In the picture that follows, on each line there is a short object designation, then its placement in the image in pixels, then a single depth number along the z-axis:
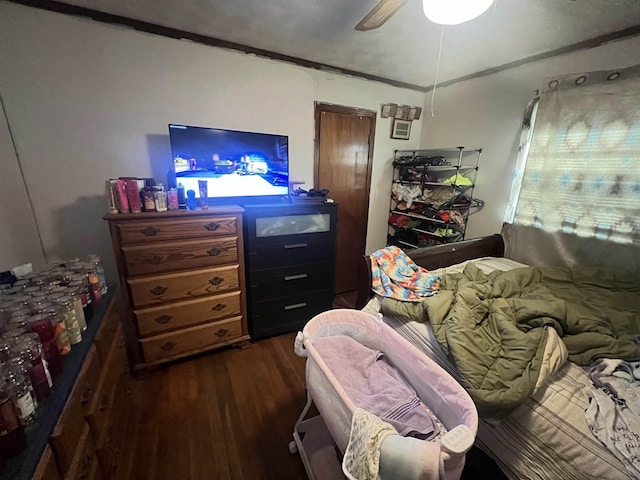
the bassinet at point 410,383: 0.64
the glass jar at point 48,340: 0.86
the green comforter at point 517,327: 0.95
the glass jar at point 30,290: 1.05
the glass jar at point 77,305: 1.06
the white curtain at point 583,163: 1.58
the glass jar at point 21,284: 1.11
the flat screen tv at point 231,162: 1.74
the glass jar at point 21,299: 0.97
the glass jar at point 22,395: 0.67
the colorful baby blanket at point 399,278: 1.48
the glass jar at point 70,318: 0.99
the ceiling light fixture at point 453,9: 0.91
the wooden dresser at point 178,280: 1.51
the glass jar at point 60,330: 0.93
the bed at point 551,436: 0.80
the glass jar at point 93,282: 1.33
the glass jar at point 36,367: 0.75
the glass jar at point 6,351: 0.72
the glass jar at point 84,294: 1.17
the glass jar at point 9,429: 0.61
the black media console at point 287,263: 1.85
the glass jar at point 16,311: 0.89
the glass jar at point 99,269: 1.42
